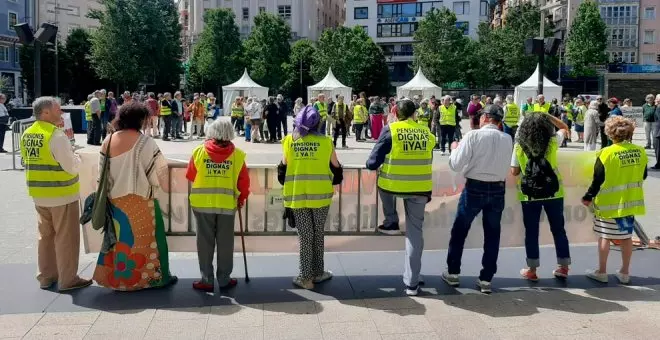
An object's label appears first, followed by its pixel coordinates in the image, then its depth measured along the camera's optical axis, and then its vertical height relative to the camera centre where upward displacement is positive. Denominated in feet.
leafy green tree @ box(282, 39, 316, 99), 217.56 +15.78
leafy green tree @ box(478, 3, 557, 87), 201.36 +22.85
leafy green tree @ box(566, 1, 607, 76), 205.77 +25.75
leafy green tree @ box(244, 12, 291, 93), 213.46 +22.29
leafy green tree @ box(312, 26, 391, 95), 209.56 +19.39
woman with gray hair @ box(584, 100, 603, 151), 55.11 -0.65
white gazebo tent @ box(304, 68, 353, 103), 118.11 +5.58
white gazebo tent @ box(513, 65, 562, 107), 106.42 +4.84
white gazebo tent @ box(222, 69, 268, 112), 125.49 +5.40
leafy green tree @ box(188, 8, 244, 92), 212.02 +21.61
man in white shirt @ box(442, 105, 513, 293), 18.67 -1.63
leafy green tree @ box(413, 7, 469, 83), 210.18 +23.30
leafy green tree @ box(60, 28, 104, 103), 186.91 +13.32
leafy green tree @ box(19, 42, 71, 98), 181.27 +13.47
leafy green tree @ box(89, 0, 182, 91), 167.73 +19.94
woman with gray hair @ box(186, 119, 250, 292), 18.63 -2.05
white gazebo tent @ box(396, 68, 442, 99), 115.96 +5.57
